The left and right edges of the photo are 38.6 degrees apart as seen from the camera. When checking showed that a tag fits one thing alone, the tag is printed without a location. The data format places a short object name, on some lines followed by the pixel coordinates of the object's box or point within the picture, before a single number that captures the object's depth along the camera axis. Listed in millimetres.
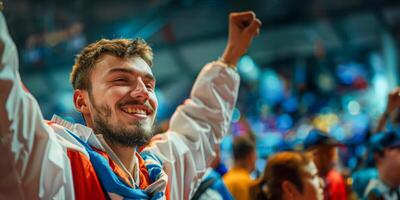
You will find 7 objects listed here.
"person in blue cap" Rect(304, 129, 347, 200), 3314
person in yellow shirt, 3443
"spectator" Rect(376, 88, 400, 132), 2924
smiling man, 1203
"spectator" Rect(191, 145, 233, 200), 2631
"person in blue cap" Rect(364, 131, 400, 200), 2959
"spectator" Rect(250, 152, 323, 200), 2451
